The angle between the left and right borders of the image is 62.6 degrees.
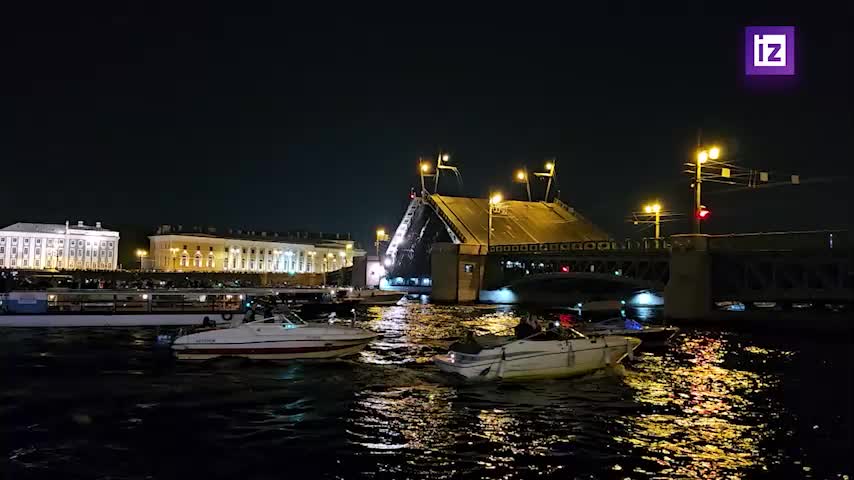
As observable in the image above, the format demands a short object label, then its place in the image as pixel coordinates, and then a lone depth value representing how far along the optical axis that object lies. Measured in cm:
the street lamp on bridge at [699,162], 4822
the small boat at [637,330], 3694
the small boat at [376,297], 8262
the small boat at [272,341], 2855
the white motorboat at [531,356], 2475
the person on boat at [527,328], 2625
